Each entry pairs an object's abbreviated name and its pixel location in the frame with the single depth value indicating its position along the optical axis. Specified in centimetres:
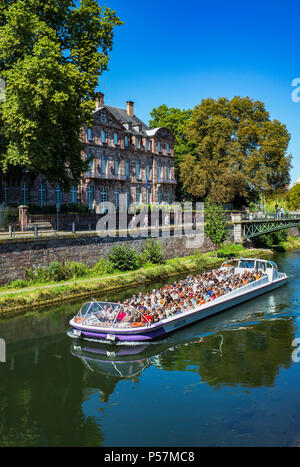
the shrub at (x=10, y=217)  2978
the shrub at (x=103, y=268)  3080
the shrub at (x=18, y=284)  2539
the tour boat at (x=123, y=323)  1752
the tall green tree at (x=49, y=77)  2586
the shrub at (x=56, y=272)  2748
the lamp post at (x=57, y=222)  3206
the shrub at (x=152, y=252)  3519
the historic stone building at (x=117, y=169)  4350
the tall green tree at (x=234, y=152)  5253
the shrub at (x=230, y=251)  4332
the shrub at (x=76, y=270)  2878
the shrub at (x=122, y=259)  3191
